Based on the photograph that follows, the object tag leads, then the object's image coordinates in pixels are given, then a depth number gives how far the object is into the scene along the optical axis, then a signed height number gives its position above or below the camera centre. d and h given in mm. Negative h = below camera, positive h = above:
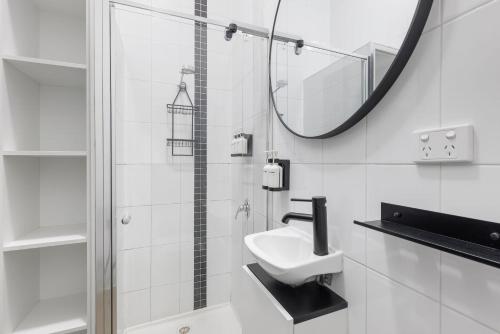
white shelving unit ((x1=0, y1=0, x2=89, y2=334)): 925 -15
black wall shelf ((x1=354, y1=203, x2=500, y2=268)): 415 -148
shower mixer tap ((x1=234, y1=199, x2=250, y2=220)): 1688 -316
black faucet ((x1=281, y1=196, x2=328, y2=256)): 803 -211
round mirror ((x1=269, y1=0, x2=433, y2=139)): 606 +382
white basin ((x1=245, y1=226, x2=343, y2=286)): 772 -343
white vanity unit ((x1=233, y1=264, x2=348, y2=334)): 743 -489
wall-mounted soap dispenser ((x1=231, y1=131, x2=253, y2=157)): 1633 +150
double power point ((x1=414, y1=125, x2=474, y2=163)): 465 +48
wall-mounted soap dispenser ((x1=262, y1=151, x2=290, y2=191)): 1177 -47
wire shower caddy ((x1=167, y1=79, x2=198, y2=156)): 1677 +377
